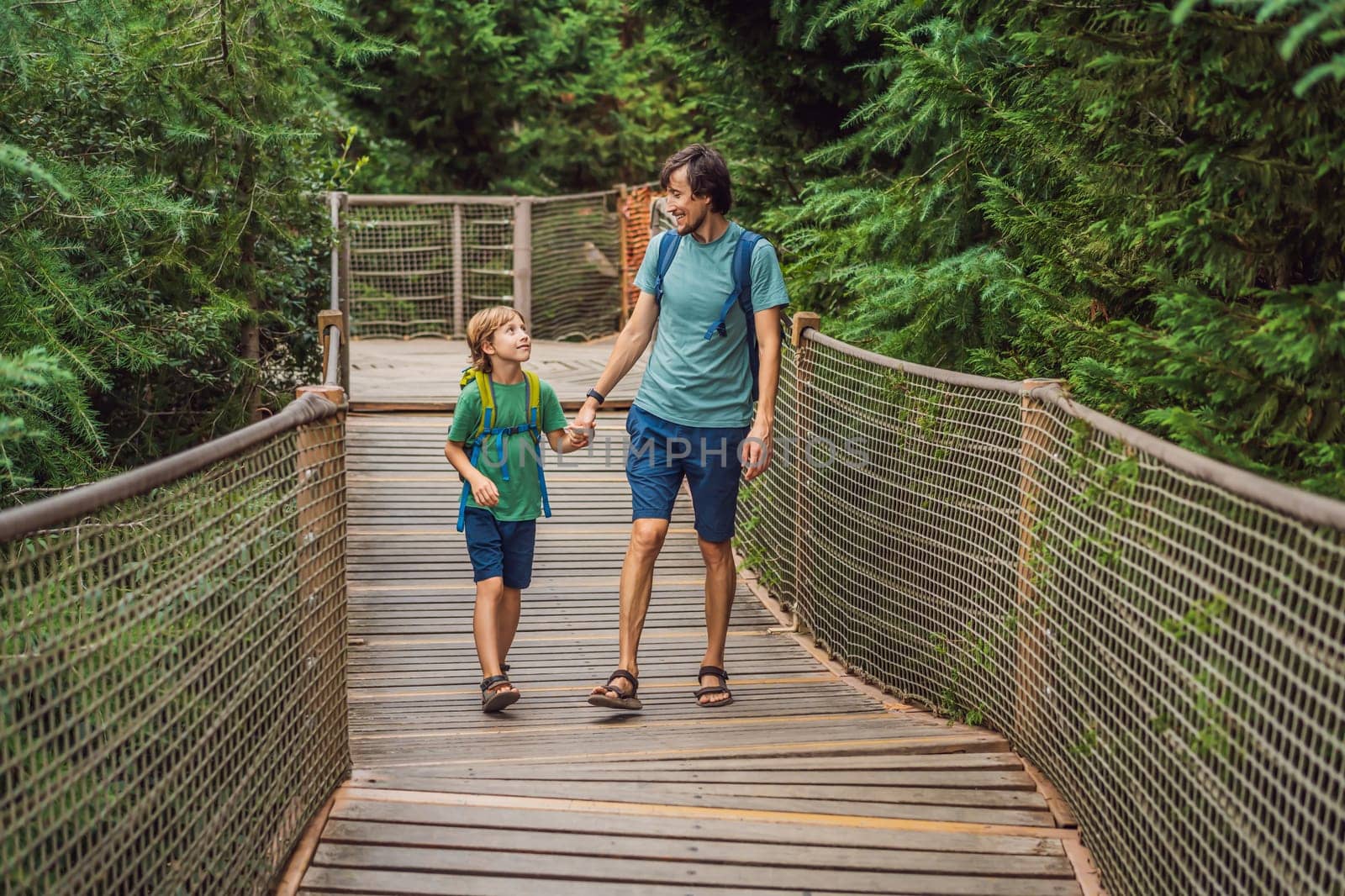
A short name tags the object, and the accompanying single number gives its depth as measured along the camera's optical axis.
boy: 4.73
